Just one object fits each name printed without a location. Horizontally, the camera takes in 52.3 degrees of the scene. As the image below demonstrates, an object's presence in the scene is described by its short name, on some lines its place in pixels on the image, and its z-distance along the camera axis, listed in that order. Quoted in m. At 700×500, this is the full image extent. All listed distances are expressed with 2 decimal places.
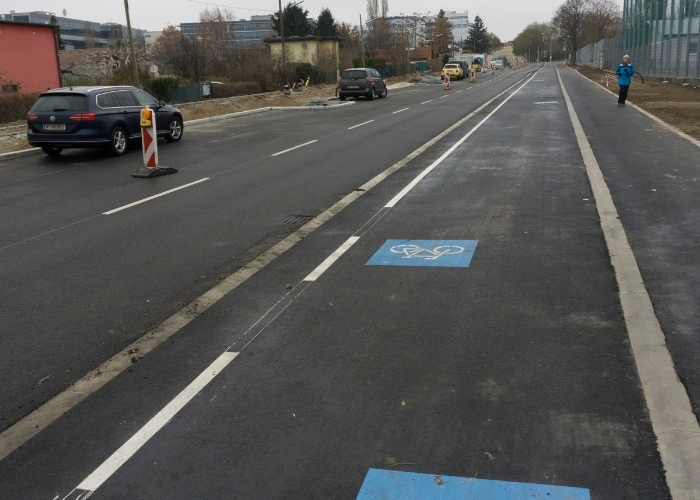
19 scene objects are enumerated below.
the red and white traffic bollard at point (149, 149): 13.52
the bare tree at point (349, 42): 76.76
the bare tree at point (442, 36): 132.00
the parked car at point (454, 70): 73.50
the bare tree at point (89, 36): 131.62
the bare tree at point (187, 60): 47.72
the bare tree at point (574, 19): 130.57
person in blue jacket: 25.02
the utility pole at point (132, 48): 32.53
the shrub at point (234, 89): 41.06
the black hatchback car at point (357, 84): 38.69
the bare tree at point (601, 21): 117.25
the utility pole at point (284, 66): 46.34
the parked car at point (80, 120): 16.23
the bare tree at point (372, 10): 105.45
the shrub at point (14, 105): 27.59
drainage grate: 9.27
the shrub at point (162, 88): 37.19
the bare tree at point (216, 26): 132.71
